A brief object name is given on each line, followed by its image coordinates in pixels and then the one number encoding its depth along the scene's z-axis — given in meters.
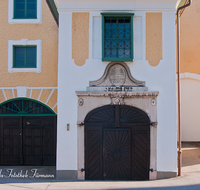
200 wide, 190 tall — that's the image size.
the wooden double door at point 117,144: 8.07
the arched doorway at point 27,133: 10.02
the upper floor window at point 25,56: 9.96
